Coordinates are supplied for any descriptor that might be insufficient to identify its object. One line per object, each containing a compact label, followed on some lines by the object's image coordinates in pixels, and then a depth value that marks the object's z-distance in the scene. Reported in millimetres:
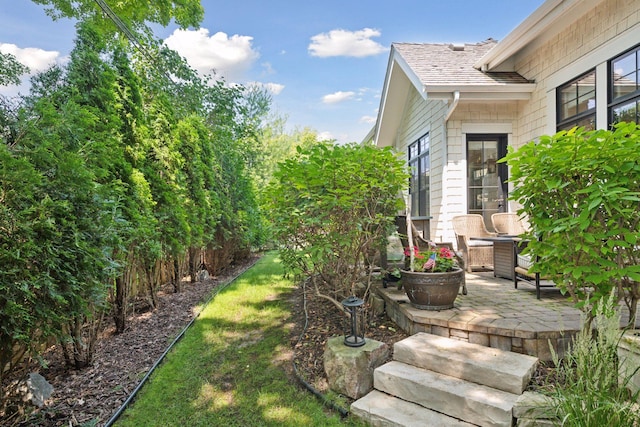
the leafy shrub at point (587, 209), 2055
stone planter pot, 3068
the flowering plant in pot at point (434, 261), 3230
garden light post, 2734
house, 4148
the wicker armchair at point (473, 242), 5312
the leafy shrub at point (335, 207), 3127
